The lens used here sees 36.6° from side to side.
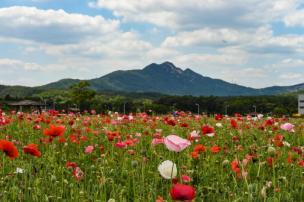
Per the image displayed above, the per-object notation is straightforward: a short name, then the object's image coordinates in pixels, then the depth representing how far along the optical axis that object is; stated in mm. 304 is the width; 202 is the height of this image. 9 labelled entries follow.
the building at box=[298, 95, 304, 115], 103156
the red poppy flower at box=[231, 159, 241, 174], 3689
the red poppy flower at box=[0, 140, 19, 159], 3139
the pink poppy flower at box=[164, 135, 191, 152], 2986
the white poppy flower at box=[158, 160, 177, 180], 3028
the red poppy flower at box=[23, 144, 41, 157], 3408
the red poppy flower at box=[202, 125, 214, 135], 4302
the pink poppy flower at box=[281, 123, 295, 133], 5254
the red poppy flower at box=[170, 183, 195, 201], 2018
